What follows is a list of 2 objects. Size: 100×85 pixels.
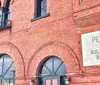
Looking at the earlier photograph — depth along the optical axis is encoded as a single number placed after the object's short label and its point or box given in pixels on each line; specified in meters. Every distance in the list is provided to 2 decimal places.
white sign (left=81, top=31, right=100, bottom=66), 9.25
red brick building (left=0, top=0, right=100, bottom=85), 9.54
